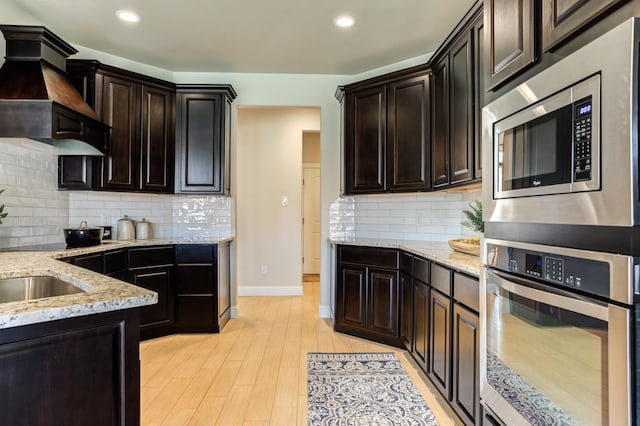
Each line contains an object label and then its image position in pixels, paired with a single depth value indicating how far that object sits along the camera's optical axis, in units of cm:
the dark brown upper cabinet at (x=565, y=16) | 84
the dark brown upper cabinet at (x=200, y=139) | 366
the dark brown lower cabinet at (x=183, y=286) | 332
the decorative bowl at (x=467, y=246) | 218
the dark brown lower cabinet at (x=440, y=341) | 204
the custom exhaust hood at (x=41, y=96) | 222
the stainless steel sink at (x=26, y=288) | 160
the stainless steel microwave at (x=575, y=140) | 73
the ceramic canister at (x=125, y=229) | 355
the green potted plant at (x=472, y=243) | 220
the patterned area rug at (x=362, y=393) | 205
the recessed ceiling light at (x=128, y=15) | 281
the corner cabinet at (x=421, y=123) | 229
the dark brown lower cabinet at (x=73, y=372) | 89
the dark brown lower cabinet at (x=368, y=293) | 304
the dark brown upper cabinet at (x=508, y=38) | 112
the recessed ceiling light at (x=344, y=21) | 288
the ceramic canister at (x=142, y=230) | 367
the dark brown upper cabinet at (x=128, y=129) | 321
